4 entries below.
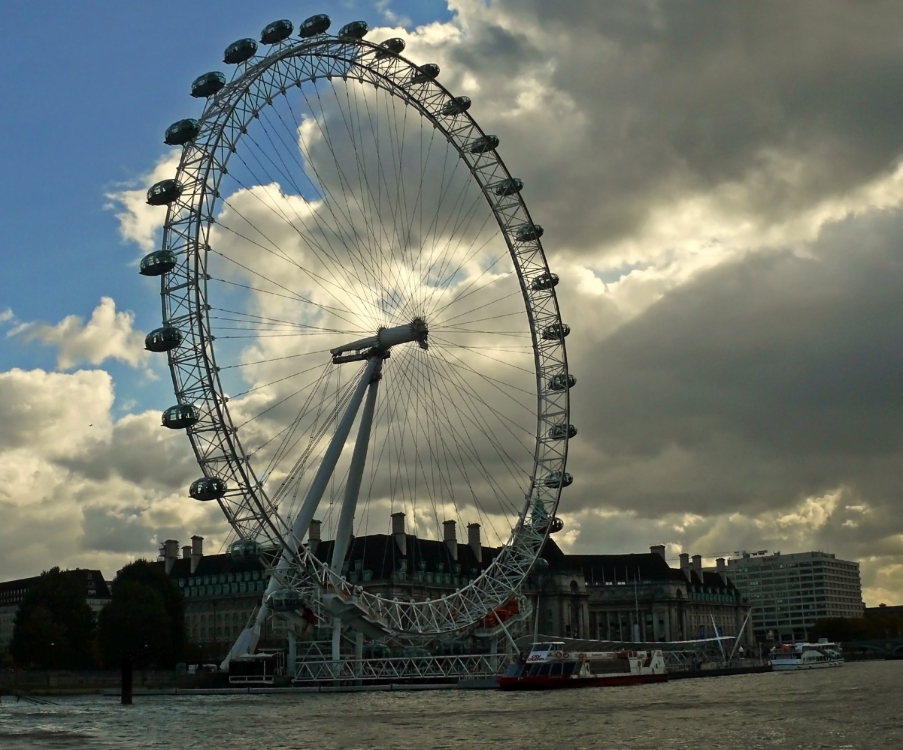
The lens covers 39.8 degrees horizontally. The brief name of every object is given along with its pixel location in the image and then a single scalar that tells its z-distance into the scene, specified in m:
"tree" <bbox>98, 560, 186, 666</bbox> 108.94
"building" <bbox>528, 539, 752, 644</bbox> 186.25
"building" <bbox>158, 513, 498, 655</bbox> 156.12
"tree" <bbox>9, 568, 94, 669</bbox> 112.19
